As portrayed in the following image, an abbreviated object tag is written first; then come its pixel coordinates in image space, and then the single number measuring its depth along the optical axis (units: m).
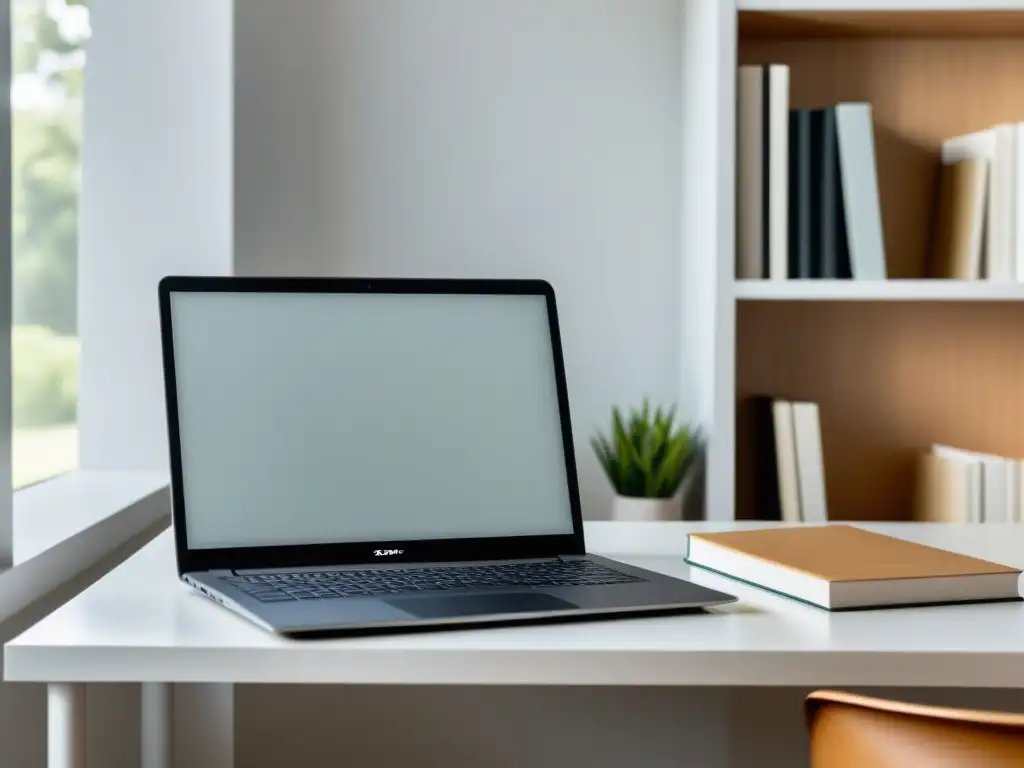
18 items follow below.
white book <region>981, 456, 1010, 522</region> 1.85
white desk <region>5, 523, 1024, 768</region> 0.84
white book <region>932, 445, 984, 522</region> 1.86
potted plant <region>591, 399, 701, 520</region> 1.85
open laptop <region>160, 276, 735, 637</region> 1.07
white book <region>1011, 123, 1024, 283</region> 1.82
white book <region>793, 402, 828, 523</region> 1.88
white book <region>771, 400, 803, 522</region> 1.89
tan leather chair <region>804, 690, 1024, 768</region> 0.78
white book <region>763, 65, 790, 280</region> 1.82
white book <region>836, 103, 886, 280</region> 1.83
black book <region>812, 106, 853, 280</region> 1.84
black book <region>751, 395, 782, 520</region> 1.92
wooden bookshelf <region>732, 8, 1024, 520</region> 2.04
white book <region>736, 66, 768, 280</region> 1.82
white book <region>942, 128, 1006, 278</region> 1.86
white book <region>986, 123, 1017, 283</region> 1.83
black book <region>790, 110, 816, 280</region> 1.84
